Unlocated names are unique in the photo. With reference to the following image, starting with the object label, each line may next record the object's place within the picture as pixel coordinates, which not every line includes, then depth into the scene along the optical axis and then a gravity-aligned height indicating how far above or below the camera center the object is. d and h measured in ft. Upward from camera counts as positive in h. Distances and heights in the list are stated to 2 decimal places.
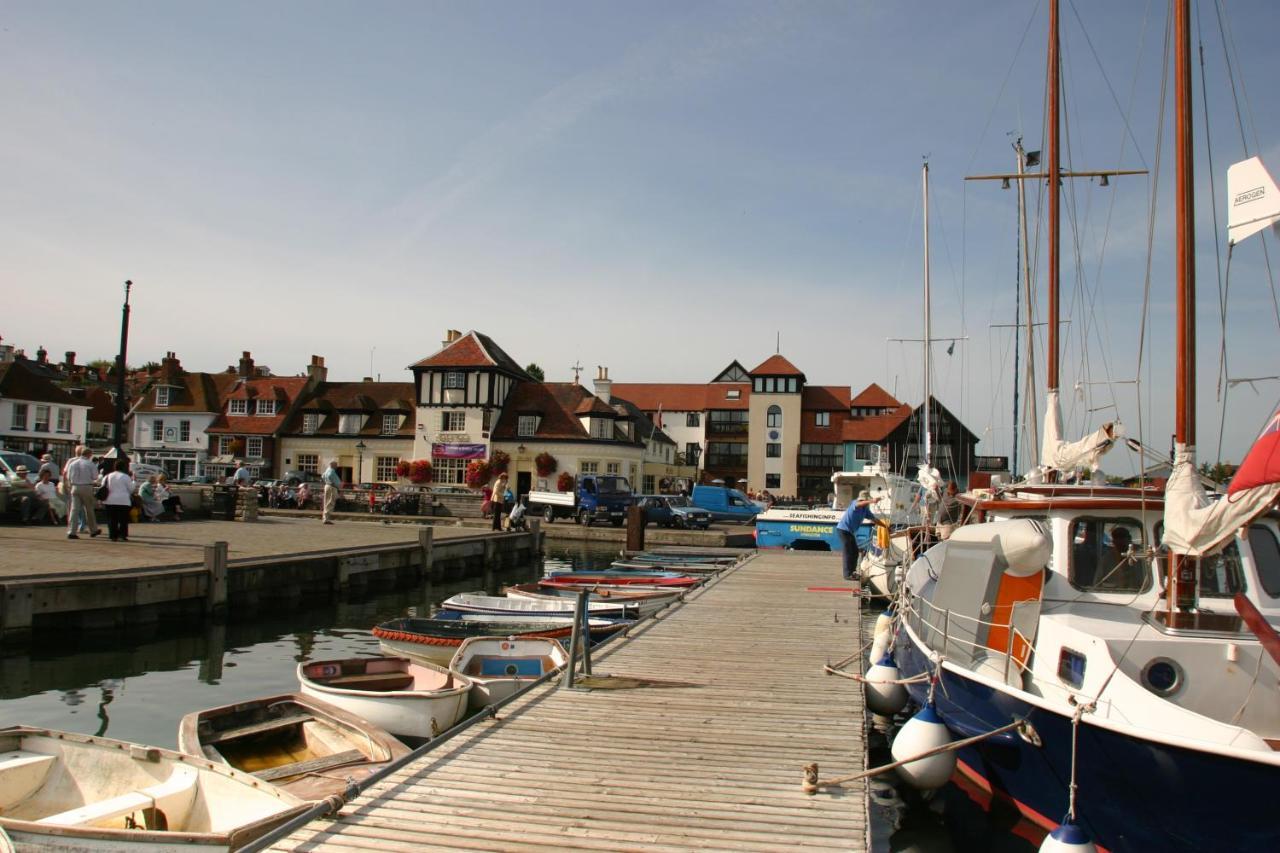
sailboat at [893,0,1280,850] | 22.27 -4.63
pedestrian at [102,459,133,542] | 70.79 -2.22
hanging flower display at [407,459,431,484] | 185.78 +2.05
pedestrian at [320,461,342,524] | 111.24 -1.64
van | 155.02 -2.51
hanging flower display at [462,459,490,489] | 181.47 +1.76
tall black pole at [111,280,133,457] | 102.89 +11.89
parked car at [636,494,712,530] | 136.77 -3.82
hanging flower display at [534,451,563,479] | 180.55 +4.07
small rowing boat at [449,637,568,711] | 41.06 -7.94
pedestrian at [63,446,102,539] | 70.08 -1.22
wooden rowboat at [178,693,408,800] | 27.68 -8.67
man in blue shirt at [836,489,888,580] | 70.34 -2.92
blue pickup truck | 141.08 -2.51
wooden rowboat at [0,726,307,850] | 20.59 -8.32
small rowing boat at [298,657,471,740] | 34.63 -8.54
